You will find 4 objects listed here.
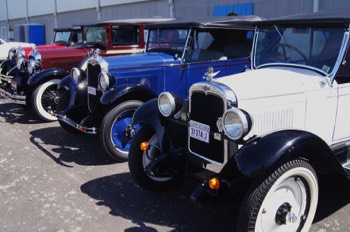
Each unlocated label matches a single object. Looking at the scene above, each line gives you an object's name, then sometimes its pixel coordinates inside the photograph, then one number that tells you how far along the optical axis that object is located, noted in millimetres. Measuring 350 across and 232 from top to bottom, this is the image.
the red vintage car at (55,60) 6715
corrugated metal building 9805
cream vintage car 2617
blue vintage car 4688
